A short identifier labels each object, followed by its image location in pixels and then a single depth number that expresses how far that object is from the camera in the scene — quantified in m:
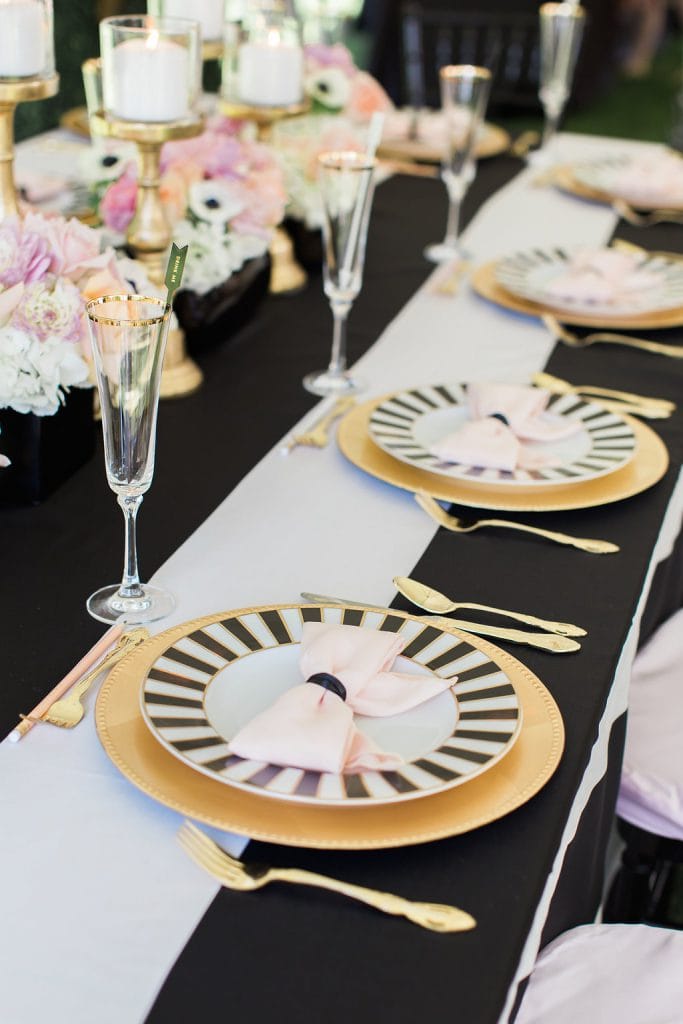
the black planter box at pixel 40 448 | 1.19
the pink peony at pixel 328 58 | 2.25
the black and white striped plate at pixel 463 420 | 1.26
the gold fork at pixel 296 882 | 0.72
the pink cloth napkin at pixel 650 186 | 2.43
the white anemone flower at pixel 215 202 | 1.59
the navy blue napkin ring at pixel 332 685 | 0.86
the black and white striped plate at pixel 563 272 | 1.78
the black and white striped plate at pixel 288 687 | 0.77
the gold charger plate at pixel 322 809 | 0.75
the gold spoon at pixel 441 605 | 1.04
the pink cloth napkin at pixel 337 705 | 0.78
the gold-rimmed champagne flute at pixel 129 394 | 0.92
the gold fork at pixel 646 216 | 2.36
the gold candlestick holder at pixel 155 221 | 1.45
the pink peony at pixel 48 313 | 1.14
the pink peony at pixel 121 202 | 1.59
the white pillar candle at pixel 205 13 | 1.93
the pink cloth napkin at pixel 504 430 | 1.27
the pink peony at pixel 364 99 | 2.31
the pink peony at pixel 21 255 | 1.16
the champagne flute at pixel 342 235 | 1.44
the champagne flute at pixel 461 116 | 2.04
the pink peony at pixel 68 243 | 1.21
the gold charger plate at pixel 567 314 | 1.76
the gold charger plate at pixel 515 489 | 1.23
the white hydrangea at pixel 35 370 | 1.12
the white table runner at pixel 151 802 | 0.70
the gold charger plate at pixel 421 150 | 2.67
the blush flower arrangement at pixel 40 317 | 1.12
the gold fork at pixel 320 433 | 1.40
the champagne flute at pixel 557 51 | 2.60
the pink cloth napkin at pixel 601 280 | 1.79
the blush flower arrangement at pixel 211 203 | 1.57
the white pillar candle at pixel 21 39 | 1.28
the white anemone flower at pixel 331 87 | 2.23
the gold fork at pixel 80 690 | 0.90
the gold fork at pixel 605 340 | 1.71
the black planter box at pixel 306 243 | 1.98
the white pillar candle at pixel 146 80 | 1.43
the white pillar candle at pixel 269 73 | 1.91
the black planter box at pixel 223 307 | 1.59
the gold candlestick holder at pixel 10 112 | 1.26
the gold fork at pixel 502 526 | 1.18
